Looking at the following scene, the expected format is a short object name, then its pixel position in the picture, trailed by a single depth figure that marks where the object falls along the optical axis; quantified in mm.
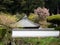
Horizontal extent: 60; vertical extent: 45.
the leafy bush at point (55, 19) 13509
